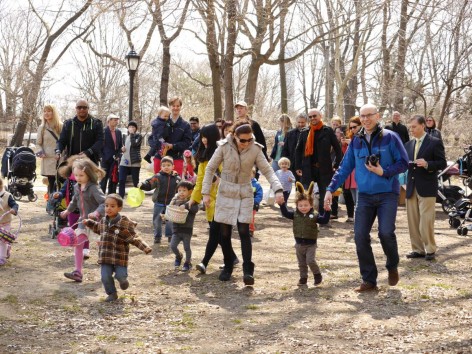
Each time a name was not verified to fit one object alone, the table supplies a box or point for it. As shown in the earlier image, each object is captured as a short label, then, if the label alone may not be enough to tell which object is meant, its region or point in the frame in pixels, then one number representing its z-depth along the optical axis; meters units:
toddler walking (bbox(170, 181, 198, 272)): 8.41
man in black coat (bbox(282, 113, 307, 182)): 12.27
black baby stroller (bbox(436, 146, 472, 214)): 13.91
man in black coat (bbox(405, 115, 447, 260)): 9.06
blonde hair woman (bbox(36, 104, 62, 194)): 11.64
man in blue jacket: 7.18
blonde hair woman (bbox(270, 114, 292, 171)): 14.34
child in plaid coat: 6.89
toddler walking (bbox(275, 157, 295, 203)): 12.70
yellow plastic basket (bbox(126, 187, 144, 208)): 9.84
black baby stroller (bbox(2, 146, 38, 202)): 15.03
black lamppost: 18.77
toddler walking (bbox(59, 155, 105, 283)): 8.02
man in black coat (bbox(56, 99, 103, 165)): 10.66
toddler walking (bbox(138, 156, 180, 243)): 9.75
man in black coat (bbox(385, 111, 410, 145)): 13.82
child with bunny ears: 7.53
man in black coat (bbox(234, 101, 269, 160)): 10.28
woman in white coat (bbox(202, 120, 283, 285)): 7.56
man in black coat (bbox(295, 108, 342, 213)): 11.41
